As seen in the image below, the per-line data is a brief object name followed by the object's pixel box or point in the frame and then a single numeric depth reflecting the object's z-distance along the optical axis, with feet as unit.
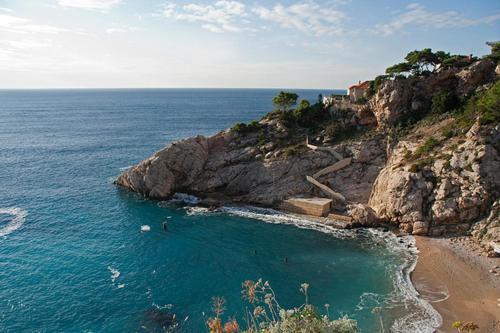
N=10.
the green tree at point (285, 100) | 286.46
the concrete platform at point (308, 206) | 204.33
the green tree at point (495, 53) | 231.50
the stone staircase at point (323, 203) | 199.11
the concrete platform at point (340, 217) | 196.75
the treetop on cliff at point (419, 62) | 253.03
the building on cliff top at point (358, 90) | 269.23
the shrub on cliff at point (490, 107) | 187.73
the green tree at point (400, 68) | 254.27
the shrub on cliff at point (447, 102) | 229.25
